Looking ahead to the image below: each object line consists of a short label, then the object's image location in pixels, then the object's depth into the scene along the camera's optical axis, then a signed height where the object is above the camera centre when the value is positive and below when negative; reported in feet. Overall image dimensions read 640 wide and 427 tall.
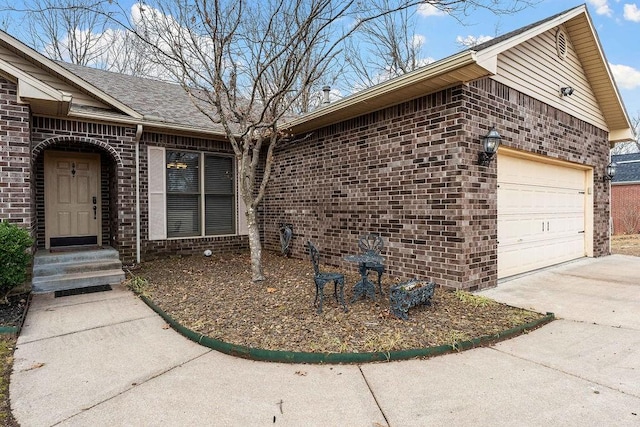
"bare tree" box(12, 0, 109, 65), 38.47 +21.24
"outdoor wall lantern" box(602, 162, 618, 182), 28.63 +2.47
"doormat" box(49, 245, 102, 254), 22.54 -2.64
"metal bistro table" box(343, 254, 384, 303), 15.69 -3.59
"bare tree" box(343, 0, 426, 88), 50.85 +22.69
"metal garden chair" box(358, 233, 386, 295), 15.44 -2.21
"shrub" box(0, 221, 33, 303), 15.56 -2.12
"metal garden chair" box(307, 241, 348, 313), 13.80 -2.81
